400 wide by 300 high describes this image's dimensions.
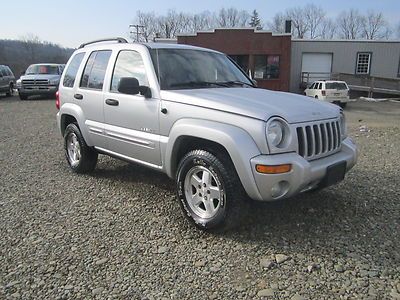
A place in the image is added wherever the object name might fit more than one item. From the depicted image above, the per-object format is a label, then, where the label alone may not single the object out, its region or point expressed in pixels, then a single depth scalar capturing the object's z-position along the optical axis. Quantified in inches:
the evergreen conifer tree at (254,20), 3085.6
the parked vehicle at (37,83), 813.2
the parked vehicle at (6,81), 874.8
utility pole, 2610.7
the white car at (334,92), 898.7
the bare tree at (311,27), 3388.3
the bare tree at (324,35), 3299.5
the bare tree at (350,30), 3245.6
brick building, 1171.9
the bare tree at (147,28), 2849.4
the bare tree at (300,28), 3260.3
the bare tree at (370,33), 3272.6
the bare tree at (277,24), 3109.3
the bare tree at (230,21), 3312.0
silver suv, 132.2
